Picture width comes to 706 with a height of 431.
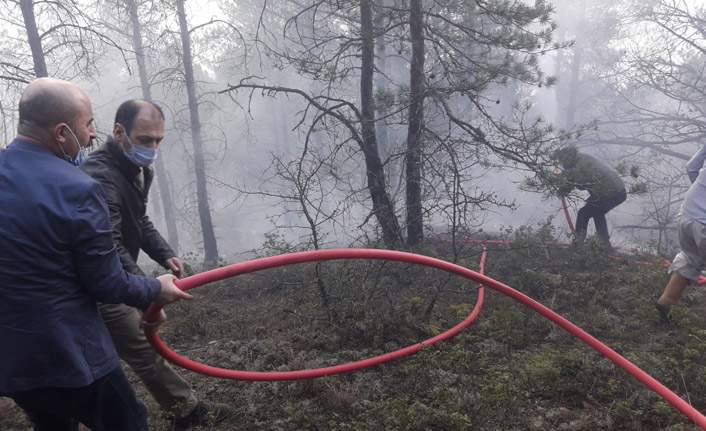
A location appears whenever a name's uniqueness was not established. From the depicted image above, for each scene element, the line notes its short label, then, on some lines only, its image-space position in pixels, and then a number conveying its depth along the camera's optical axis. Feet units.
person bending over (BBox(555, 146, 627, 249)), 19.98
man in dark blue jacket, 5.72
